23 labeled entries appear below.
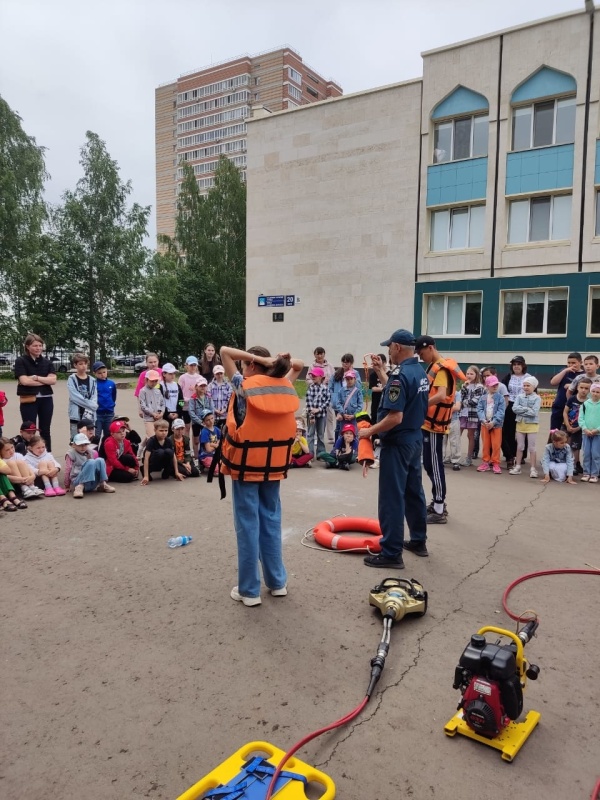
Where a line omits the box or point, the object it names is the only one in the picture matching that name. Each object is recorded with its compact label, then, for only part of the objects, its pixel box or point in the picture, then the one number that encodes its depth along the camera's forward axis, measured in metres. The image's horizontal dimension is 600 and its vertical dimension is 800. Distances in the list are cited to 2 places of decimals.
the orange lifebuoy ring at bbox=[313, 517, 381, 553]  5.68
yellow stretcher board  2.46
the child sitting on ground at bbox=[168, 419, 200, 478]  9.07
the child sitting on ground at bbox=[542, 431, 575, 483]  9.12
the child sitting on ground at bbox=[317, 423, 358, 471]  10.02
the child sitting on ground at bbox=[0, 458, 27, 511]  7.10
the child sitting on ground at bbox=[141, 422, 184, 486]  8.77
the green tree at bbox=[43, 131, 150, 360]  34.56
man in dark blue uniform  5.11
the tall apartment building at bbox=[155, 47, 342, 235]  94.75
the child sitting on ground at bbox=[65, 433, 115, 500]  7.86
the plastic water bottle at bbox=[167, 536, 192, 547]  5.80
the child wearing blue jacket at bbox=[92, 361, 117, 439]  9.74
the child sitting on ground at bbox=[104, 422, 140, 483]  8.55
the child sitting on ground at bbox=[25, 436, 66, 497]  7.83
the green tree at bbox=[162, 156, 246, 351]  42.28
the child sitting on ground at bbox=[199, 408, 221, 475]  9.51
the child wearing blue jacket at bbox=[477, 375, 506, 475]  9.78
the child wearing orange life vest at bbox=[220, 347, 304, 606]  4.28
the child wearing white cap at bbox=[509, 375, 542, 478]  9.73
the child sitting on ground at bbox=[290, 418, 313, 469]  10.05
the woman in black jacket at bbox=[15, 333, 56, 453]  8.91
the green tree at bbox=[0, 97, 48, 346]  29.55
